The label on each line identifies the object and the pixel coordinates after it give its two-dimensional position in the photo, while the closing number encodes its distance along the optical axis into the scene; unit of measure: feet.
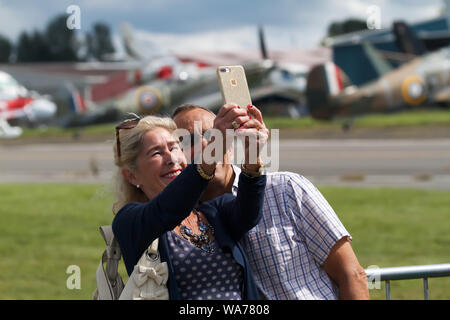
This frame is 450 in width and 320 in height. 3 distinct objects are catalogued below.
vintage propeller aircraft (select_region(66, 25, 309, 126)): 105.60
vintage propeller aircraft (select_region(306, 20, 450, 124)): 96.27
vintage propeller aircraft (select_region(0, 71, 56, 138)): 105.60
